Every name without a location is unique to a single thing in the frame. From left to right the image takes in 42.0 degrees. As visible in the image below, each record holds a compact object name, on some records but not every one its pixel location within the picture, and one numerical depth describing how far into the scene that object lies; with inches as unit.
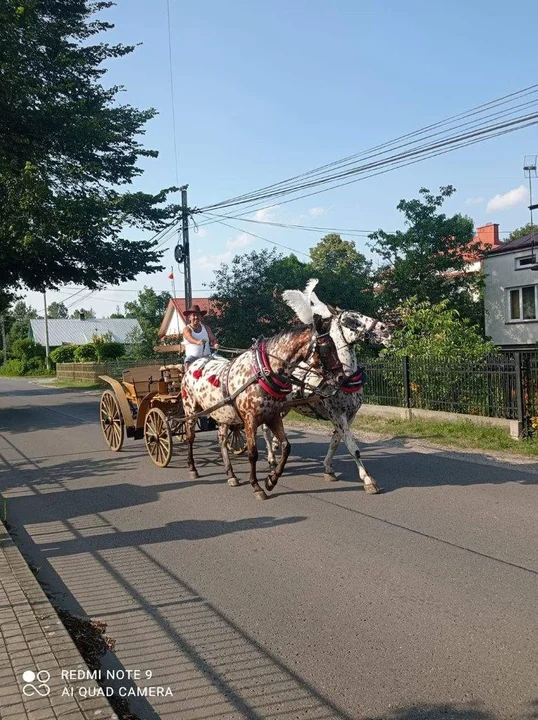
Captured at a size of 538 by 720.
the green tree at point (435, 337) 639.1
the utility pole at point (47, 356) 2359.5
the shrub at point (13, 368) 2647.6
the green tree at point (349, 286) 1061.8
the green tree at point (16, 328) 3645.9
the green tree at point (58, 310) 5378.9
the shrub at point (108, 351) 1835.6
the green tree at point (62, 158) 807.1
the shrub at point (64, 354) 2130.9
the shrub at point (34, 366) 2566.4
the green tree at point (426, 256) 1089.4
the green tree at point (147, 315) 1833.7
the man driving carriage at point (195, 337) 427.2
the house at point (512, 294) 1153.4
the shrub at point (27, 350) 2795.3
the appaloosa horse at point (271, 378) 328.8
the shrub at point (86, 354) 1910.2
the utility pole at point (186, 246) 997.8
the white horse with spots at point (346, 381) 347.9
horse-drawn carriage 435.5
